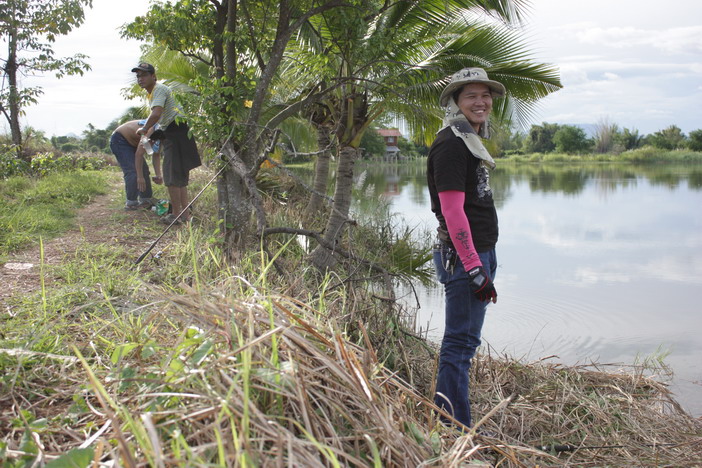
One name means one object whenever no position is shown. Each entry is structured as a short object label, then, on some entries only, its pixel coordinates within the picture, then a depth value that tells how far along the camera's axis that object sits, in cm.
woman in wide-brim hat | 288
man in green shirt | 637
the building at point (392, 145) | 6781
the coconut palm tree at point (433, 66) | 854
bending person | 742
